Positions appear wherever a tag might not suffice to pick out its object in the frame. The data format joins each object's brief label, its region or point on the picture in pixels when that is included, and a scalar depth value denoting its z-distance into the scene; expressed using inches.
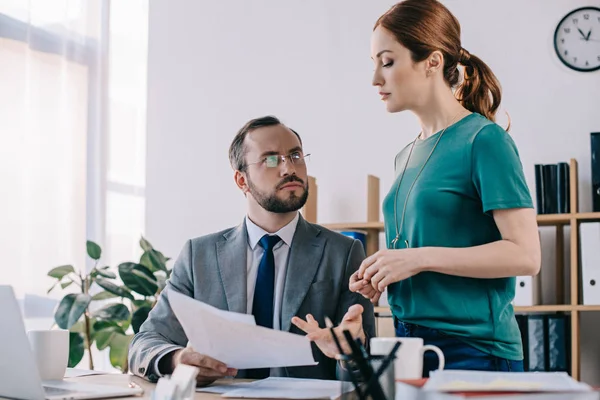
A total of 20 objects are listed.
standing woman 54.7
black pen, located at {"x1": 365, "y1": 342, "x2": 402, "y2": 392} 39.5
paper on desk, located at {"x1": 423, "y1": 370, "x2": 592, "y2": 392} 35.1
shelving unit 122.0
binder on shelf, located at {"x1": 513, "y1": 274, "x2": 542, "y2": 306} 124.9
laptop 53.0
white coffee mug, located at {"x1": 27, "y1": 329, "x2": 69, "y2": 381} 64.5
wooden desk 34.6
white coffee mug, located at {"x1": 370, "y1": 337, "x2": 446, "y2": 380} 44.7
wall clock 136.9
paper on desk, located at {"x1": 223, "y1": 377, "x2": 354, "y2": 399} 53.8
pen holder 39.2
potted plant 135.3
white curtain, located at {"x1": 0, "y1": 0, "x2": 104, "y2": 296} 144.0
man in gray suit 74.4
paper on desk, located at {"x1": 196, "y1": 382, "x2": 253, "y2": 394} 58.7
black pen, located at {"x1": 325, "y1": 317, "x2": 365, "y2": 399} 40.4
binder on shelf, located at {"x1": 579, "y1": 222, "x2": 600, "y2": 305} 121.9
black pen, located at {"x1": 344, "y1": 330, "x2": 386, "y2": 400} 39.1
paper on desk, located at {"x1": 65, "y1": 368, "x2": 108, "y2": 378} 71.9
